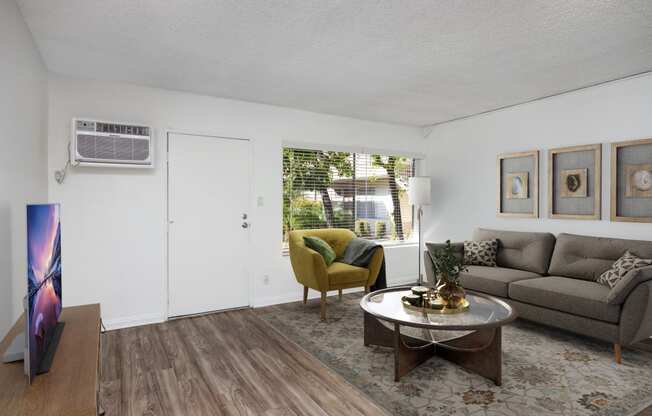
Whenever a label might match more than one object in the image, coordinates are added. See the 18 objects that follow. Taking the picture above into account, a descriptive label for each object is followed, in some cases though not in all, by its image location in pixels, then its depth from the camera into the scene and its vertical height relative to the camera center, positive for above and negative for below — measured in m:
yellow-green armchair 3.85 -0.68
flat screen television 1.36 -0.35
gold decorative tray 2.70 -0.74
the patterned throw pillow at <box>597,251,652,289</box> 3.06 -0.50
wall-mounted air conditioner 3.36 +0.55
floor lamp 5.29 +0.19
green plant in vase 2.79 -0.57
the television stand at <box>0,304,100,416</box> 1.25 -0.66
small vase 2.79 -0.66
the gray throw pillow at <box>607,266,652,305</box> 2.73 -0.56
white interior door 3.97 -0.20
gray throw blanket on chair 4.17 -0.56
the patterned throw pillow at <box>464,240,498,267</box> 4.27 -0.54
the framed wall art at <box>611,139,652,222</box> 3.44 +0.23
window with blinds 4.82 +0.17
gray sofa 2.77 -0.69
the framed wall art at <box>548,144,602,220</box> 3.80 +0.24
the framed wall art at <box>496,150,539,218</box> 4.36 +0.24
